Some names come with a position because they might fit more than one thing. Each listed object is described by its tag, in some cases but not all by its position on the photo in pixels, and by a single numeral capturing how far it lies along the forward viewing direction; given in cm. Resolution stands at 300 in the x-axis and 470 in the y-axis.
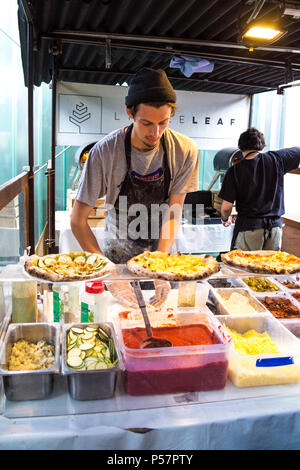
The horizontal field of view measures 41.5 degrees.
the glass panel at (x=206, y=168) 856
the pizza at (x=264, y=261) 160
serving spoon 144
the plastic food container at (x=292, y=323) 174
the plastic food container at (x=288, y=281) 213
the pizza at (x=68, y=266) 137
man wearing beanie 199
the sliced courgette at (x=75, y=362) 131
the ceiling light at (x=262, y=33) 293
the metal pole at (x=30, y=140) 267
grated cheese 151
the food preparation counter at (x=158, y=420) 122
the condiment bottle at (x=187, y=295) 184
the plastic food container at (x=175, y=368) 134
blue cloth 378
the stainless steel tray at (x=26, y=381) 125
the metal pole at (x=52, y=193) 443
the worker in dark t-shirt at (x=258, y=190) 363
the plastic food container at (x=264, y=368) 142
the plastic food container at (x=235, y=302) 183
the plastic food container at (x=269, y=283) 205
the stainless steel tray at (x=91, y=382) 127
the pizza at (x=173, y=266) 146
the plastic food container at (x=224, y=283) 209
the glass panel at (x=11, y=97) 389
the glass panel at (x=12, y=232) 289
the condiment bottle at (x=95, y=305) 165
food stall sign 472
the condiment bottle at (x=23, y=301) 161
